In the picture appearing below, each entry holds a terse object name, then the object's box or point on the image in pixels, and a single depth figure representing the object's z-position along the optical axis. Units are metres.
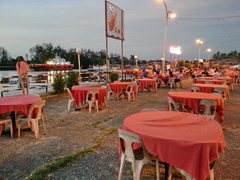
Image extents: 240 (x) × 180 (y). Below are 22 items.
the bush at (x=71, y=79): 10.80
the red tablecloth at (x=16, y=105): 4.29
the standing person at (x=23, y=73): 8.42
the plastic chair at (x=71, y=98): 6.98
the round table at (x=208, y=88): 7.30
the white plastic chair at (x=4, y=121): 4.44
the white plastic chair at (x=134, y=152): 2.30
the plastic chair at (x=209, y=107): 4.46
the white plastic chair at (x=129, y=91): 9.06
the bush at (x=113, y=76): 14.69
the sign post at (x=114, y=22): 11.93
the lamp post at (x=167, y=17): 17.52
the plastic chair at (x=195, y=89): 7.14
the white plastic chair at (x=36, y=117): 4.38
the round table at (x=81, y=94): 6.84
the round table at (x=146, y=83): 11.90
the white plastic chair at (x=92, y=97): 6.78
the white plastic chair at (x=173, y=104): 4.91
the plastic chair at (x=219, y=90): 6.90
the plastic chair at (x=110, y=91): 9.21
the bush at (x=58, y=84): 10.05
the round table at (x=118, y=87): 9.21
